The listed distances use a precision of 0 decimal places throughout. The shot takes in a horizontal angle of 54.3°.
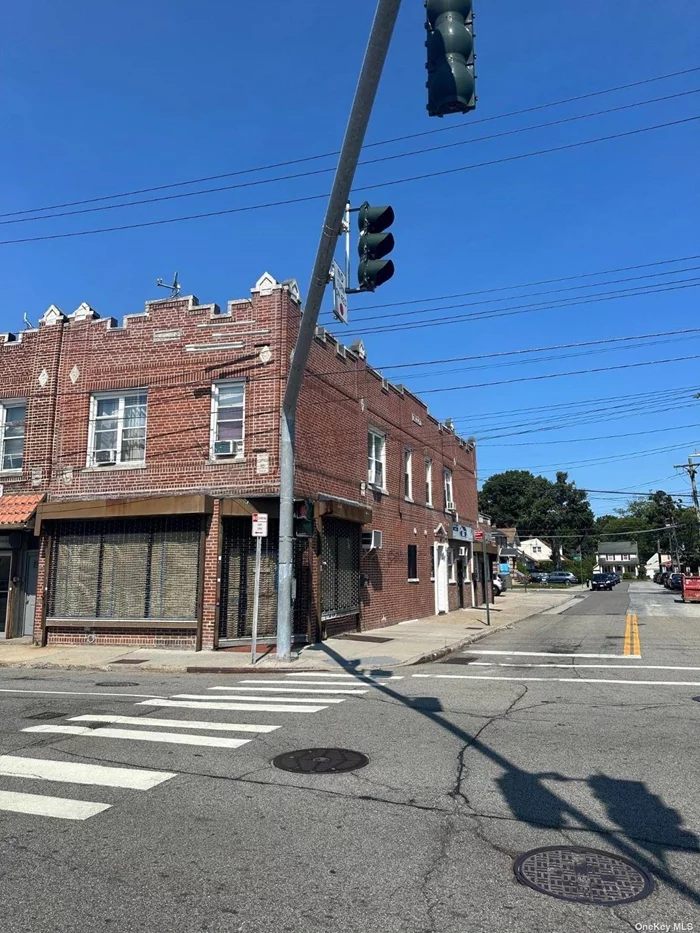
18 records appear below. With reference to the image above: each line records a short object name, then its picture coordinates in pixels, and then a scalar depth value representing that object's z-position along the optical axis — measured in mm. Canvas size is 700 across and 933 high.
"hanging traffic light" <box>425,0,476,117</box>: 4695
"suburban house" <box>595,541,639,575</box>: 123500
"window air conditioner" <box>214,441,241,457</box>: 16672
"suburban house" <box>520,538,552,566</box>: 122312
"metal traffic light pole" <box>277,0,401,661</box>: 5520
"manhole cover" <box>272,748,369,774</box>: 6266
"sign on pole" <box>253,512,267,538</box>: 14016
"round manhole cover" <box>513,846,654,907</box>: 3781
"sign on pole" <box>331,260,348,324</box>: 9453
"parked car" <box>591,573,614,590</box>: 64750
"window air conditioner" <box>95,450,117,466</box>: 17750
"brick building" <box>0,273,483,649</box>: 16344
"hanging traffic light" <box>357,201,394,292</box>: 7520
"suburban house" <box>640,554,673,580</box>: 127106
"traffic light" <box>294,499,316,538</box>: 14049
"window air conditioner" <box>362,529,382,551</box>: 20484
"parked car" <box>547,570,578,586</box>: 76500
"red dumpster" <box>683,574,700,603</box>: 36250
